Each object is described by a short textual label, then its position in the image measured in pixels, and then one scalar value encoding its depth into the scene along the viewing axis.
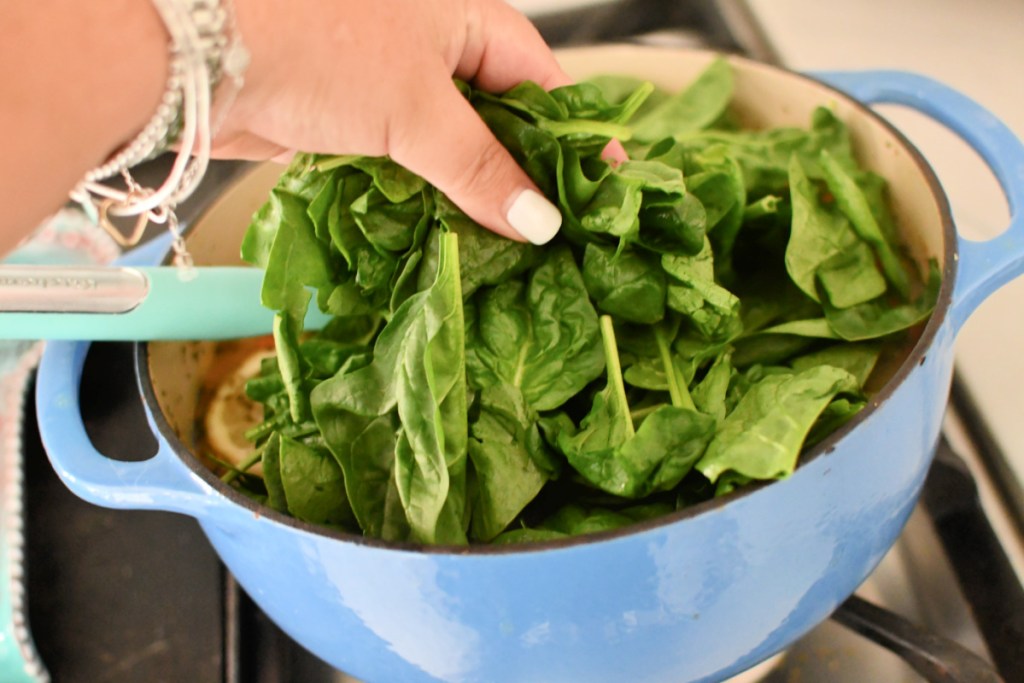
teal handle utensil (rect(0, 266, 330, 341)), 0.59
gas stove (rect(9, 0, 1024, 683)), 0.65
